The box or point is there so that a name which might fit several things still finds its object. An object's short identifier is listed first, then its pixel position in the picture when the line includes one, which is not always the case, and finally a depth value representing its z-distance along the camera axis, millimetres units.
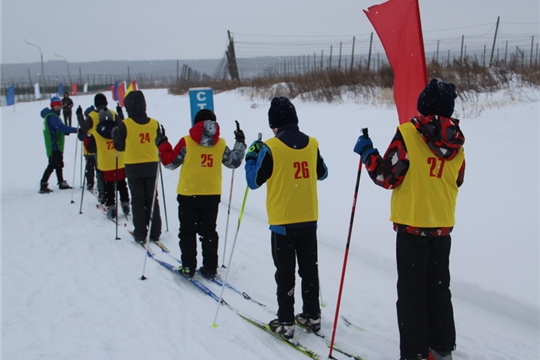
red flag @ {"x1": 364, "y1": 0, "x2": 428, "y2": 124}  3770
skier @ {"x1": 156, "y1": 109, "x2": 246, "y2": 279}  4957
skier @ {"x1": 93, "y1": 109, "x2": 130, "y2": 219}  7695
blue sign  7657
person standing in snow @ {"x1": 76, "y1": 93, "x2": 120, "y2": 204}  7914
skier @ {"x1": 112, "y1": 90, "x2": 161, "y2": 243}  6262
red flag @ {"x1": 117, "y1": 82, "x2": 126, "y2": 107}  16444
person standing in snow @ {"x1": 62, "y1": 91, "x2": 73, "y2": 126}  20734
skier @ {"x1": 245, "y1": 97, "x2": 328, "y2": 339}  3650
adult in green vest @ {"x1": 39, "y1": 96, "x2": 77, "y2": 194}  9438
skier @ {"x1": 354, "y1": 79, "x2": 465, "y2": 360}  2953
